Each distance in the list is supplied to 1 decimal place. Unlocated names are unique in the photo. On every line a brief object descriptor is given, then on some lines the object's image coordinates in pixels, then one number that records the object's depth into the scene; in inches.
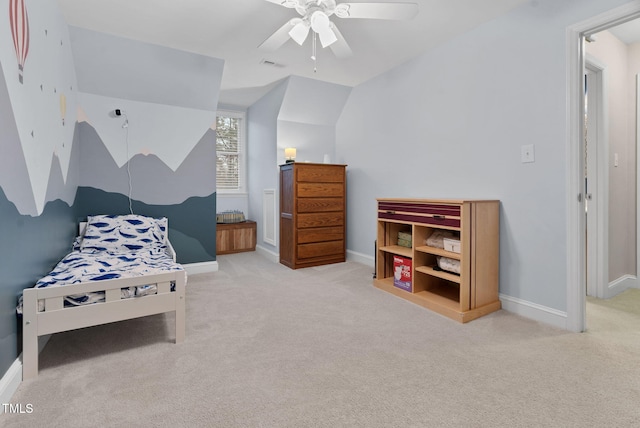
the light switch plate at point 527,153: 90.8
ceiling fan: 74.5
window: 206.2
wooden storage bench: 188.9
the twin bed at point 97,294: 64.2
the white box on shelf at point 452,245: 95.3
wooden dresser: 151.4
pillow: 111.4
